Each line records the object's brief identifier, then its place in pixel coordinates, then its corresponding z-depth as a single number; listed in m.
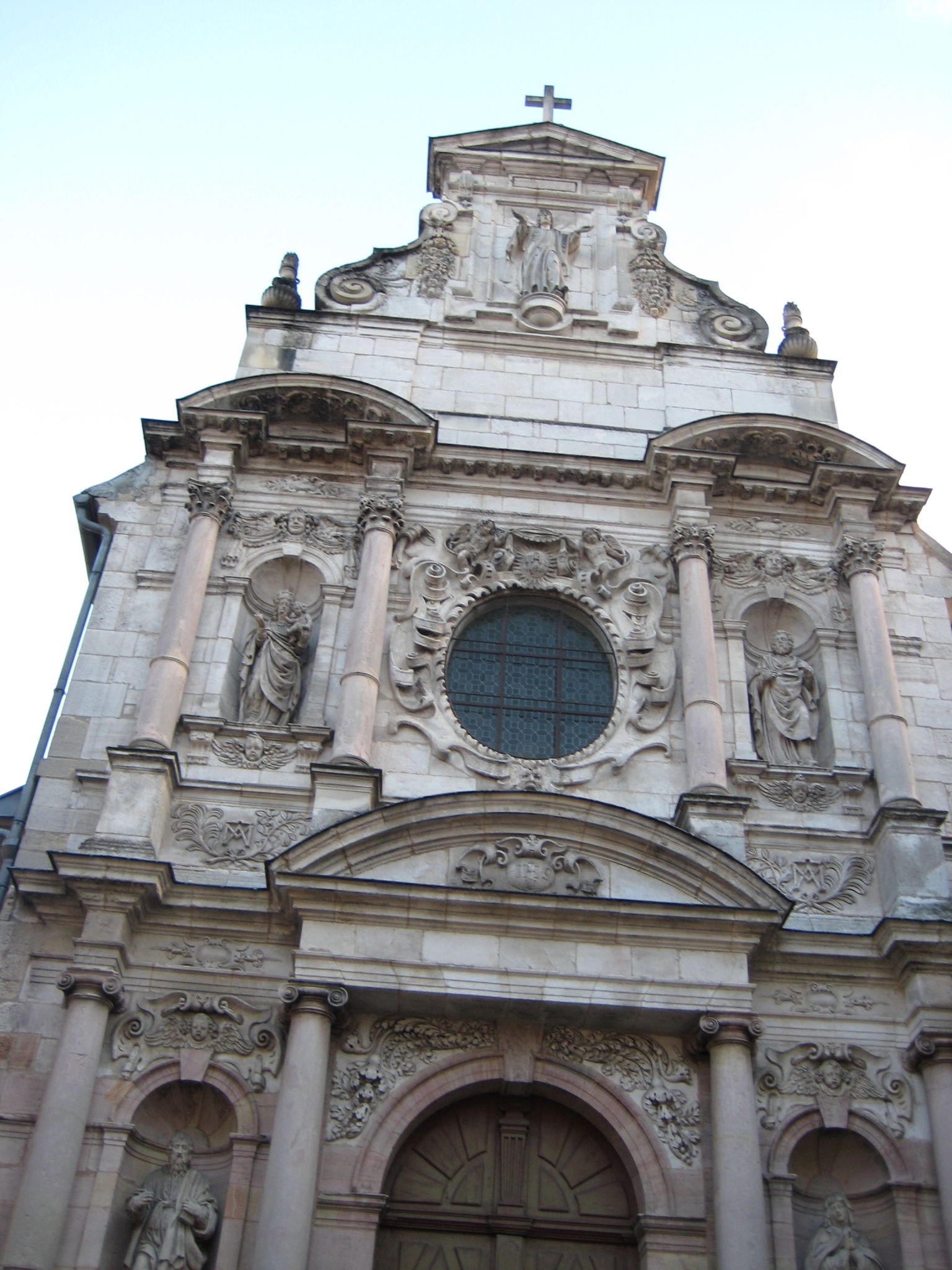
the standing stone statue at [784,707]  12.08
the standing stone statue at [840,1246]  9.39
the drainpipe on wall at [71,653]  11.01
